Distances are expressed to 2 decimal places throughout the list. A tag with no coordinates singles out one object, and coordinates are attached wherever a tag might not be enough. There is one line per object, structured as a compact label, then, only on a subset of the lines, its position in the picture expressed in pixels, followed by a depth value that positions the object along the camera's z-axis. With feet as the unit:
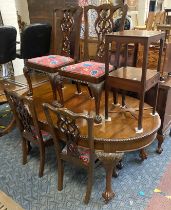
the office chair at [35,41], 9.68
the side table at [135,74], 4.74
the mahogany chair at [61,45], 7.31
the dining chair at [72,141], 4.97
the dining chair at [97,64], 5.83
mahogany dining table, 5.36
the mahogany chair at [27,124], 5.94
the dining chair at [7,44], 9.17
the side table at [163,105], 6.79
